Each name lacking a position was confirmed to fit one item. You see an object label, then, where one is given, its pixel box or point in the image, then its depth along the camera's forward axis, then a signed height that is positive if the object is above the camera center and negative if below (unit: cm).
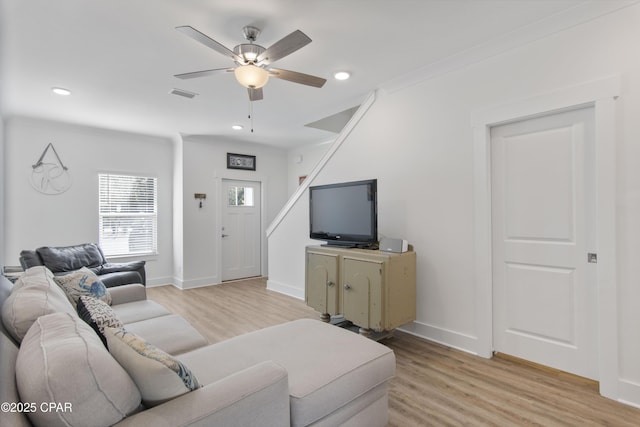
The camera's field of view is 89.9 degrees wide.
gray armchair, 357 -56
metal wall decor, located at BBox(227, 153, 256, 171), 587 +100
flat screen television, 314 +1
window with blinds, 516 +1
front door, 588 -28
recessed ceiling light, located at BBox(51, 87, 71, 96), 346 +137
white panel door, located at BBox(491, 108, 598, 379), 226 -22
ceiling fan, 205 +110
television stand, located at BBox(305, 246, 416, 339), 280 -70
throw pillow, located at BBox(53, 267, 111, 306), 213 -49
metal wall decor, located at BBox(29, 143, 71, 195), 456 +59
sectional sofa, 86 -61
